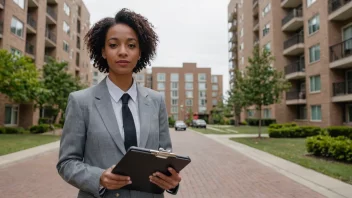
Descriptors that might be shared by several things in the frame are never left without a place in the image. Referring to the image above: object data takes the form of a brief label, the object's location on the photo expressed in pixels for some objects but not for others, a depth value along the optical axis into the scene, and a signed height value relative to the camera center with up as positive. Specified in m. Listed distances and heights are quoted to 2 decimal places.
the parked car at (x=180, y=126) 40.58 -1.05
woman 1.68 -0.01
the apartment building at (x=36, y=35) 24.82 +8.67
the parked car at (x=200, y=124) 47.57 -0.87
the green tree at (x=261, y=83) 20.69 +2.54
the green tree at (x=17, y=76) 17.98 +2.54
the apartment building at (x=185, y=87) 89.75 +9.47
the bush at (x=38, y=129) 27.14 -1.08
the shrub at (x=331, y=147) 10.34 -1.03
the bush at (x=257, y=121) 36.04 -0.30
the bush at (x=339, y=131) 18.30 -0.70
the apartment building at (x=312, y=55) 23.98 +6.09
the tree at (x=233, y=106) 45.51 +2.14
